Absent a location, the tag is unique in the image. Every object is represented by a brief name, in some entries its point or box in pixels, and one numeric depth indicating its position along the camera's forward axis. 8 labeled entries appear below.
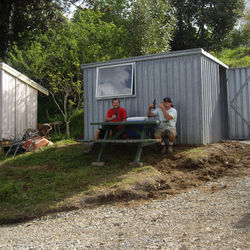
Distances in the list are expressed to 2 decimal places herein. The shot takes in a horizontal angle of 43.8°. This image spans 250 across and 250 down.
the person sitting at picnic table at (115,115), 7.12
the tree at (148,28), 15.95
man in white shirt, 6.70
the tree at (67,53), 14.01
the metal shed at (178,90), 7.31
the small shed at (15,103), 10.34
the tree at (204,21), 20.48
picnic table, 6.08
